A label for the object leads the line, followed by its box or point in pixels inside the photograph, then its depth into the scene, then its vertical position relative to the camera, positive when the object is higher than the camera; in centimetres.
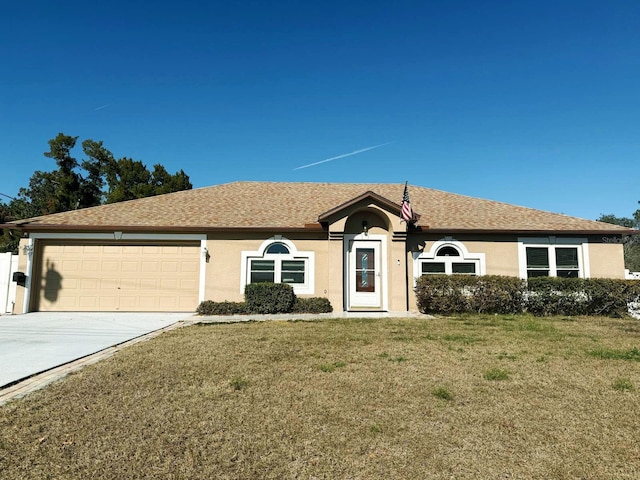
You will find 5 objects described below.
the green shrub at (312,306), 1309 -95
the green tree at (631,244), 5861 +745
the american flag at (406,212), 1273 +228
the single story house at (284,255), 1349 +86
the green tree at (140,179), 3188 +843
